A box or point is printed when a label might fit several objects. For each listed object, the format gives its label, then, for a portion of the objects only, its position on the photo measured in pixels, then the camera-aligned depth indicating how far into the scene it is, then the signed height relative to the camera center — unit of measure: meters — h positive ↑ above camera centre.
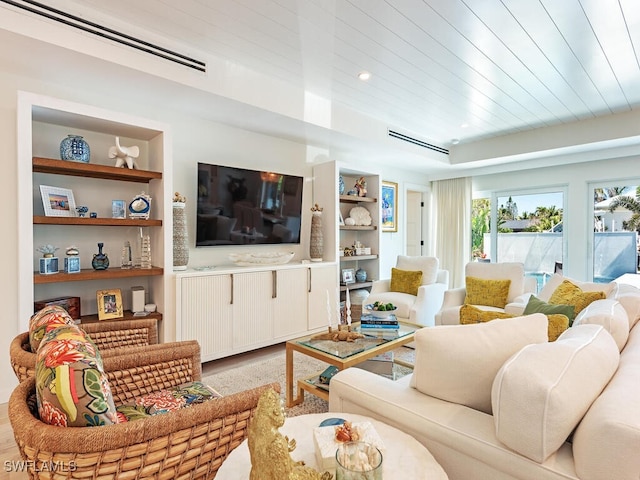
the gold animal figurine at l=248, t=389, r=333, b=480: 0.69 -0.44
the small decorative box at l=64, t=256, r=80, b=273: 2.57 -0.22
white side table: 0.94 -0.63
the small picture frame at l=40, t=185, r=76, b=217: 2.51 +0.24
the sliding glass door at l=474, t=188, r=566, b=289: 5.29 +0.05
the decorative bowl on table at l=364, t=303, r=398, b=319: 2.75 -0.63
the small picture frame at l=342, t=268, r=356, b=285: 4.69 -0.56
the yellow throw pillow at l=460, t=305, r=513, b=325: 1.92 -0.44
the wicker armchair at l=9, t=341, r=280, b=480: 0.87 -0.58
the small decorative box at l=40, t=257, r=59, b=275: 2.47 -0.22
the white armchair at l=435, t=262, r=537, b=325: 3.42 -0.54
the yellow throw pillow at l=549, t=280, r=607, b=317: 2.20 -0.40
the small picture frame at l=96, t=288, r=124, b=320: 2.76 -0.56
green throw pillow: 2.08 -0.45
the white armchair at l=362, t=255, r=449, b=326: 3.77 -0.69
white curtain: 6.05 +0.18
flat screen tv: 3.42 +0.30
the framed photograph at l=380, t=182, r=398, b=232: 5.50 +0.44
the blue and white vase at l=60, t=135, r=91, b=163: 2.55 +0.62
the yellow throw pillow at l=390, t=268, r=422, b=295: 4.11 -0.55
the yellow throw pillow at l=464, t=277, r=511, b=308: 3.48 -0.58
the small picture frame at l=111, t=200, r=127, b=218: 2.88 +0.21
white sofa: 0.82 -0.47
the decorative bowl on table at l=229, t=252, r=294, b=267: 3.55 -0.25
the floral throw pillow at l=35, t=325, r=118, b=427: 0.91 -0.41
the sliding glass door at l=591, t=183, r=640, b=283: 4.65 +0.06
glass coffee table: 2.11 -0.73
